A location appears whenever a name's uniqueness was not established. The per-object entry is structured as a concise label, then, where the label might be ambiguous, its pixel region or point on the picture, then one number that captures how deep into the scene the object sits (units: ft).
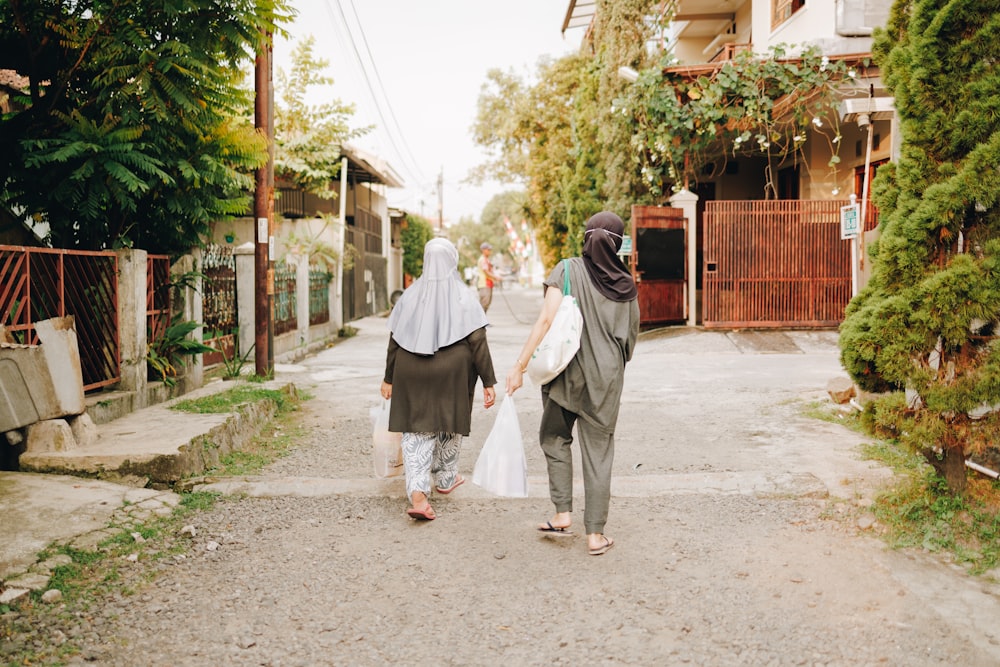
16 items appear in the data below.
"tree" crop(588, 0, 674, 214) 57.31
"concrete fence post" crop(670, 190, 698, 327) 51.70
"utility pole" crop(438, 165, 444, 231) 197.67
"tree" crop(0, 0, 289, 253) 21.89
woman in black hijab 14.21
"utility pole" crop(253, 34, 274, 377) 32.14
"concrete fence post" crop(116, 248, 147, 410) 24.53
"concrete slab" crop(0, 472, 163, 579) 13.33
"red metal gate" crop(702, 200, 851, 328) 49.42
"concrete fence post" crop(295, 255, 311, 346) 50.60
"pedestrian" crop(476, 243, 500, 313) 59.98
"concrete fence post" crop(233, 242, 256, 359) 39.17
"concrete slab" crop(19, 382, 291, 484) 17.70
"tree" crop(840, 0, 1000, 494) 14.57
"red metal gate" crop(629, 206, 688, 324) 50.75
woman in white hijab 16.49
